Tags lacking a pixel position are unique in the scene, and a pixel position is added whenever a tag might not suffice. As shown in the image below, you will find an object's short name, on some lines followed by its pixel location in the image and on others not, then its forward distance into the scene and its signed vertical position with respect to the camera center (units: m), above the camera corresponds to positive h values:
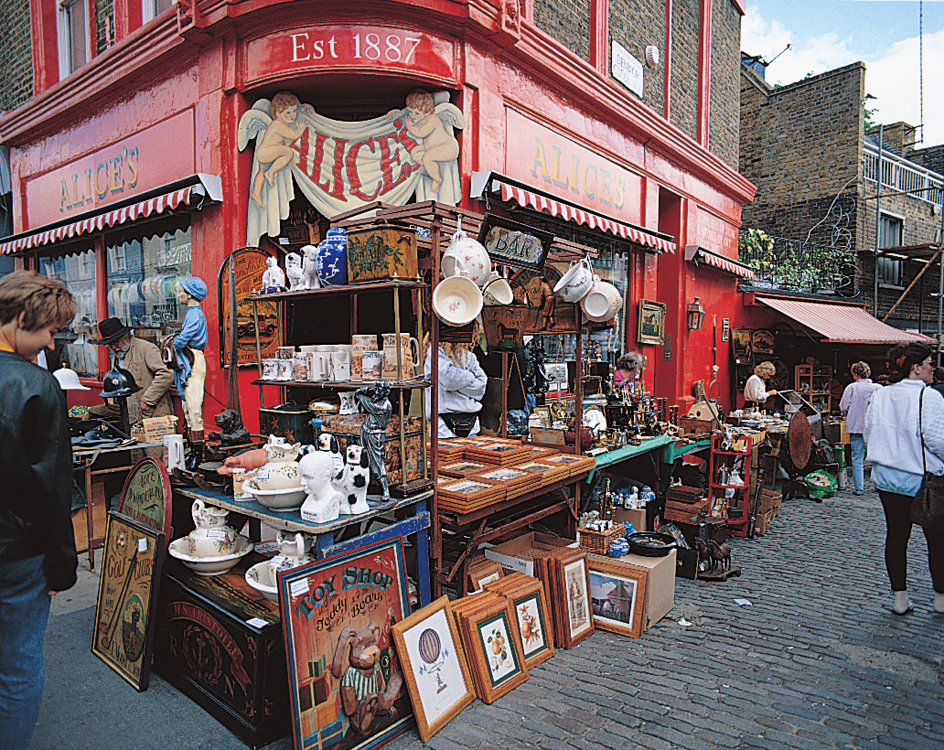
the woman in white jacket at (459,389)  5.39 -0.45
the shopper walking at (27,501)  2.23 -0.62
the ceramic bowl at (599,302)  5.02 +0.36
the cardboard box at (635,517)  5.63 -1.71
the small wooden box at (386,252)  3.37 +0.54
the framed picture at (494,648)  3.26 -1.78
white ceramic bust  2.90 -0.75
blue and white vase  3.60 +0.54
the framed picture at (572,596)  3.94 -1.77
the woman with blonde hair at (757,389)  9.23 -0.75
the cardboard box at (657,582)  4.17 -1.79
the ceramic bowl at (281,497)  3.05 -0.82
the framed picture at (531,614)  3.63 -1.75
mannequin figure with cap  5.76 -0.10
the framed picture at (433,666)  2.96 -1.73
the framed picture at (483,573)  3.93 -1.61
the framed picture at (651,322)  9.58 +0.35
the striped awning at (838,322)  11.41 +0.44
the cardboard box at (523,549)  4.17 -1.61
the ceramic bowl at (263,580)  3.14 -1.34
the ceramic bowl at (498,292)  4.70 +0.42
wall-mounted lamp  10.46 +0.51
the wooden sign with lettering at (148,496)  3.43 -0.96
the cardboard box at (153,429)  5.52 -0.82
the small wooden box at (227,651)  2.79 -1.61
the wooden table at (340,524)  2.90 -0.99
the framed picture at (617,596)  4.11 -1.84
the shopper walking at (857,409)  8.43 -0.99
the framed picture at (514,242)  4.01 +0.75
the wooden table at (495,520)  3.68 -1.31
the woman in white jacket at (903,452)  4.30 -0.83
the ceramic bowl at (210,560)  3.36 -1.27
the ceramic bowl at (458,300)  3.56 +0.27
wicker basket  4.72 -1.62
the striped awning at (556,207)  5.89 +1.58
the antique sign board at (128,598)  3.24 -1.52
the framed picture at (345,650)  2.63 -1.48
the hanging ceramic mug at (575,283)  4.86 +0.51
